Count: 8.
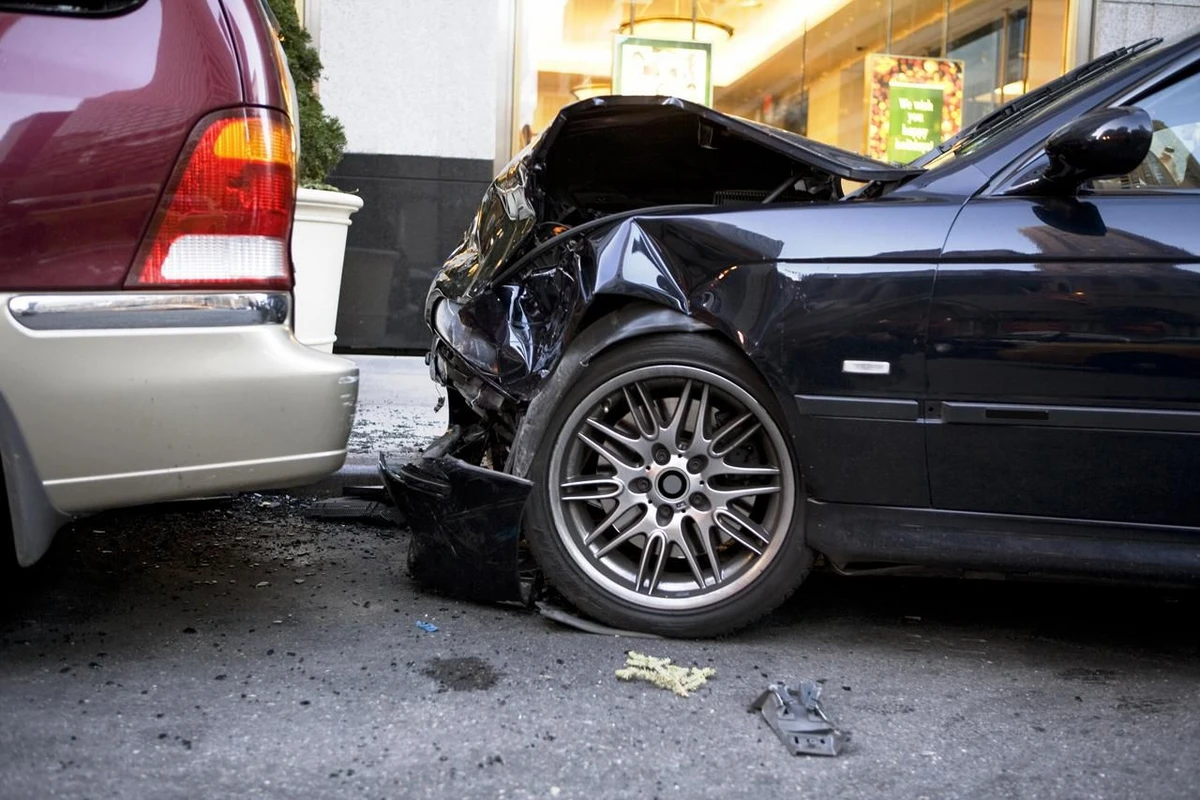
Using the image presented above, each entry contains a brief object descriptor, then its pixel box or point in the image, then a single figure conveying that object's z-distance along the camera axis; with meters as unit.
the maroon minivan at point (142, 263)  2.28
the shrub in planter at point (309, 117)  6.17
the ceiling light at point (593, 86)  8.29
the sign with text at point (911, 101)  8.61
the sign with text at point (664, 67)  8.28
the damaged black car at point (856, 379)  2.59
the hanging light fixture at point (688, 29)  8.30
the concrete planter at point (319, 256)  6.14
